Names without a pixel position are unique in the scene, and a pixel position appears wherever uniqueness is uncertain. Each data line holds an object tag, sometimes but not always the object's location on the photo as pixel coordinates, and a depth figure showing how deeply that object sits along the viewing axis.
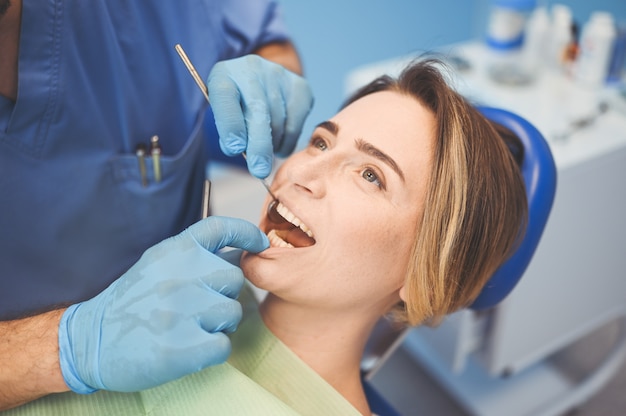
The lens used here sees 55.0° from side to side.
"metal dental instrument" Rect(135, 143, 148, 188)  1.10
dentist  0.82
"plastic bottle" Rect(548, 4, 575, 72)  1.91
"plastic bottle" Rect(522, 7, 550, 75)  1.97
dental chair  1.11
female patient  0.98
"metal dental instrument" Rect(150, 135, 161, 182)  1.10
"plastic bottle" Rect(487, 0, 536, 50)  1.93
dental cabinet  1.60
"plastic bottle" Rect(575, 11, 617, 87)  1.77
